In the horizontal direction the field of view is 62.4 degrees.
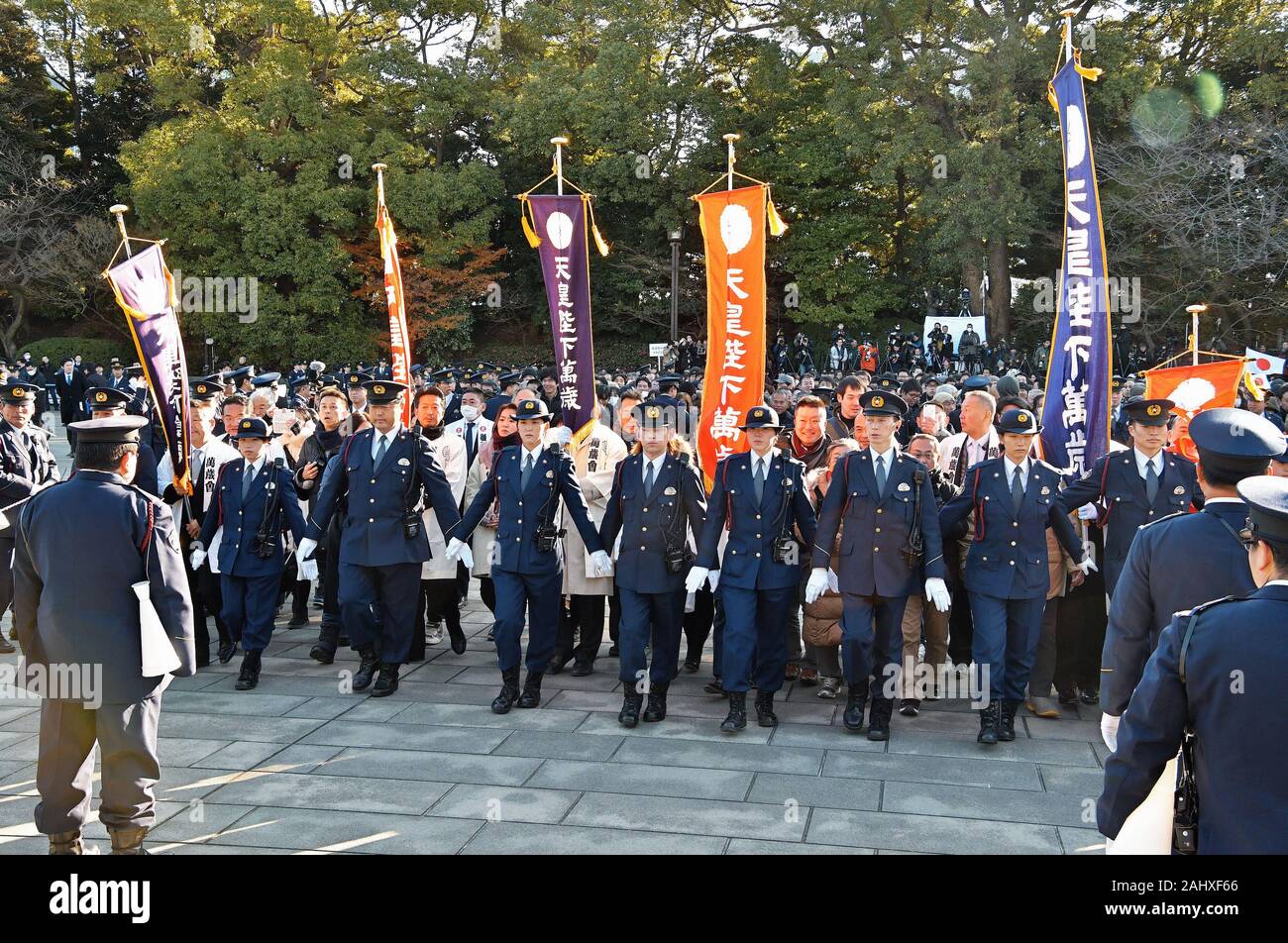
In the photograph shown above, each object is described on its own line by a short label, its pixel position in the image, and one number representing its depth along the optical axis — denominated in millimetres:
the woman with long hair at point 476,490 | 8336
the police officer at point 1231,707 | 2635
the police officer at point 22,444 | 8117
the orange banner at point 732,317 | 8039
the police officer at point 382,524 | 7070
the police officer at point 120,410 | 7848
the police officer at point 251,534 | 7297
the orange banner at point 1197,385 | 7656
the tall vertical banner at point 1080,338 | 7031
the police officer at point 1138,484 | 6465
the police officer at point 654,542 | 6551
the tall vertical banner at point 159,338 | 7828
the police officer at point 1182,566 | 3885
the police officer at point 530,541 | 6840
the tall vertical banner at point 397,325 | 10156
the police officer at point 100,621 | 4367
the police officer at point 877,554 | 6270
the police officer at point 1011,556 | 6254
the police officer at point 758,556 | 6469
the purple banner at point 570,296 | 8578
